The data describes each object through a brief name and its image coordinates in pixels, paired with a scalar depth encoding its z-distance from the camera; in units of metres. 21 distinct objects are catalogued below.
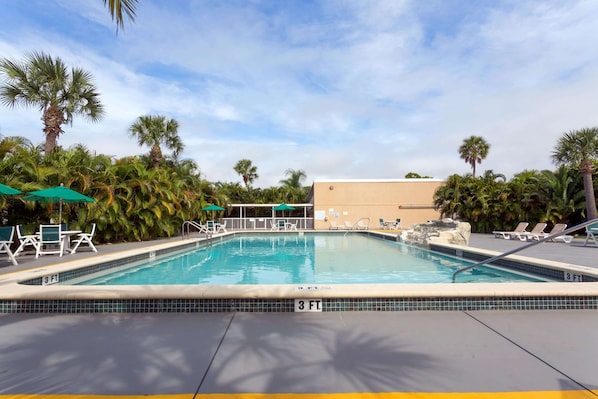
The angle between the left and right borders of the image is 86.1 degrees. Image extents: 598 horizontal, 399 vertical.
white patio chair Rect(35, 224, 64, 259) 7.71
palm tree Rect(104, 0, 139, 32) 3.41
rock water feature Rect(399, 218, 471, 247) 11.39
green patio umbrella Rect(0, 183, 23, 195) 6.23
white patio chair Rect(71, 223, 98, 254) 8.50
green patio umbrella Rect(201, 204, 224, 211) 17.16
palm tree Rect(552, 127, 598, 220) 13.87
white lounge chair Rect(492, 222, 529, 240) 13.84
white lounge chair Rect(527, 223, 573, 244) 11.43
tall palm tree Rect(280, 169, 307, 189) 29.75
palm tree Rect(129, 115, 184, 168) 18.38
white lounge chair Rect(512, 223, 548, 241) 12.71
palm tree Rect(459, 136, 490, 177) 32.31
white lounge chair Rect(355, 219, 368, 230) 23.66
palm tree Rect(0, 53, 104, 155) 11.24
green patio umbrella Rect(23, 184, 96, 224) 7.60
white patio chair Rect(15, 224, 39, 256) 7.55
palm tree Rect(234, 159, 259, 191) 36.34
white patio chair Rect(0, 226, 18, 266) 6.57
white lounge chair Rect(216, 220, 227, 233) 18.80
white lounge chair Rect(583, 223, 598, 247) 10.24
